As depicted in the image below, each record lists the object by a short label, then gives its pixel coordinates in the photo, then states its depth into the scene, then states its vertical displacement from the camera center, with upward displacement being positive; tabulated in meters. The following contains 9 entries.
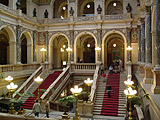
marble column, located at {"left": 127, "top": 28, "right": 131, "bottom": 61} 19.28 +2.71
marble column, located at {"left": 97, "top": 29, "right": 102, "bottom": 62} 19.86 +2.38
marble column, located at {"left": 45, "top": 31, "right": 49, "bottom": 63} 21.28 +1.93
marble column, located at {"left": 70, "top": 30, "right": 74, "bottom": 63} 20.58 +2.54
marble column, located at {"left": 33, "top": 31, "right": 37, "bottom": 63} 20.69 +1.45
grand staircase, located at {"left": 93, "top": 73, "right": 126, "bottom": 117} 12.08 -3.29
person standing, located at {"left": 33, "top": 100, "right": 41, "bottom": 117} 9.87 -2.83
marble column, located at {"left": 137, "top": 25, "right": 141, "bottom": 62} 17.17 +1.64
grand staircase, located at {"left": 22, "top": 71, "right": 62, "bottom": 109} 14.11 -2.64
